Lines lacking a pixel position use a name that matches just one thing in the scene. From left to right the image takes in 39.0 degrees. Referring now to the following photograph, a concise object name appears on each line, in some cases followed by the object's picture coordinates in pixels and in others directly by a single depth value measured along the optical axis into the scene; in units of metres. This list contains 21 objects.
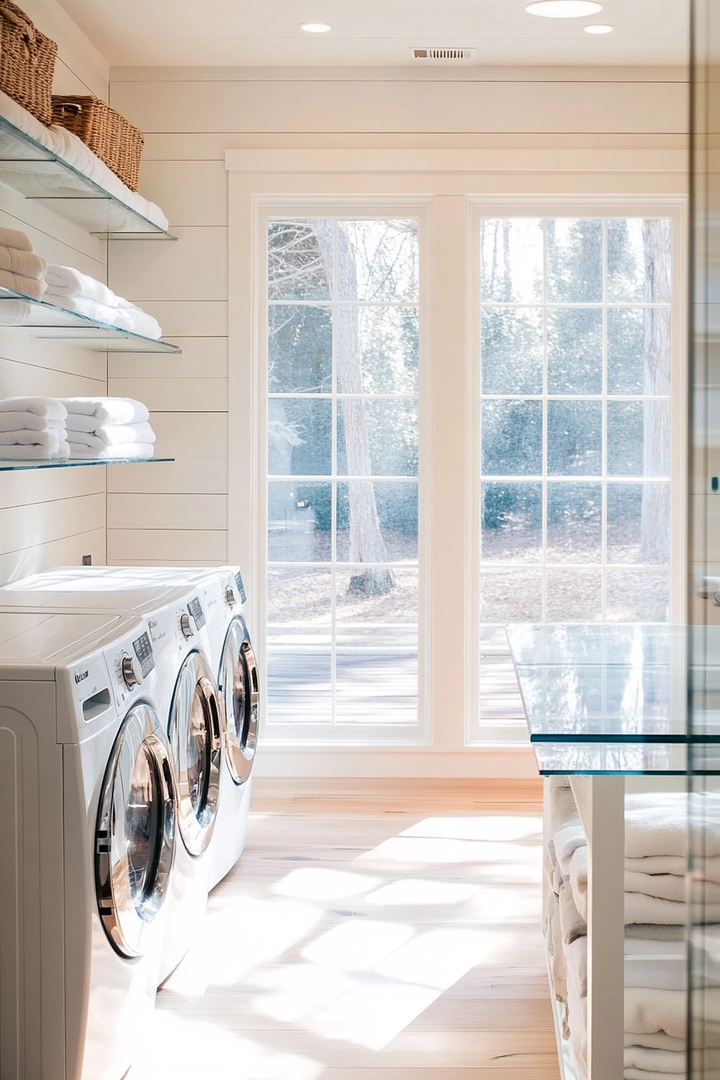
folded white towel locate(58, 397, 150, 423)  2.81
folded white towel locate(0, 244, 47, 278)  2.19
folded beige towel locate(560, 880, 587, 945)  1.81
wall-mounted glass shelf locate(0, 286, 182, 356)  2.40
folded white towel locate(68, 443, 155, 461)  2.84
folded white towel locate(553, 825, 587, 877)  1.90
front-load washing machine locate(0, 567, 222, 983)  2.34
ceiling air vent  3.61
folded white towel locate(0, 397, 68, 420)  2.48
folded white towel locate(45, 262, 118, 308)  2.55
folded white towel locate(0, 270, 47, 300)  2.18
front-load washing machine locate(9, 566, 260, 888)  2.86
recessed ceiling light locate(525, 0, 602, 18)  3.16
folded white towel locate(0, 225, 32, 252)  2.20
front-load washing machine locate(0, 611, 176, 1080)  1.66
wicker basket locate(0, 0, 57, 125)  2.41
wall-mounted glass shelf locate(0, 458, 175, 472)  2.29
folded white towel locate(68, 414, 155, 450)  2.83
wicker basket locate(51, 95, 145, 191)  3.03
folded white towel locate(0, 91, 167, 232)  2.38
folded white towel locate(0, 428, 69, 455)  2.47
